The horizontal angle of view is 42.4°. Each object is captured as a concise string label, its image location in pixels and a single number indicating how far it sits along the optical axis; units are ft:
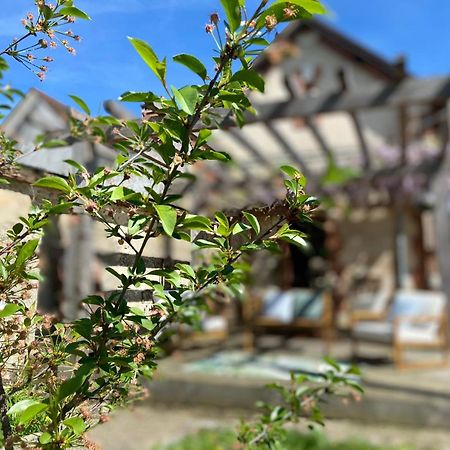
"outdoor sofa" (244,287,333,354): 23.62
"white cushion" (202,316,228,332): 26.59
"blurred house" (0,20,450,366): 17.35
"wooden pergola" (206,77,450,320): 16.89
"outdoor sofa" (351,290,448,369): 19.96
